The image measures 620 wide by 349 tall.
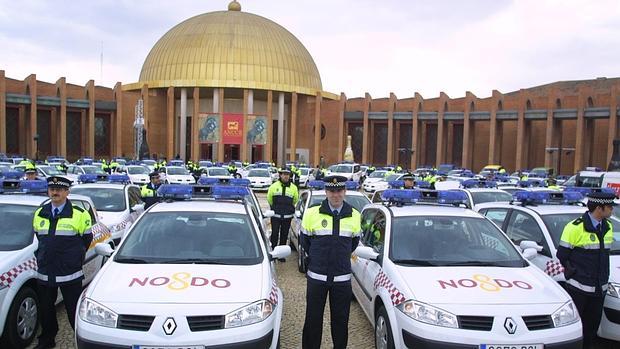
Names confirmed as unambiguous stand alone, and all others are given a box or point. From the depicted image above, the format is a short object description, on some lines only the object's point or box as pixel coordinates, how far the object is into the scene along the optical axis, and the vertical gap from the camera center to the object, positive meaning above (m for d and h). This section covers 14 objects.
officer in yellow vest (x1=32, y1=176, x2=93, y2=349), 5.32 -1.17
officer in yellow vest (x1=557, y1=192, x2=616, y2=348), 5.28 -1.06
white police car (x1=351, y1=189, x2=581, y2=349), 4.33 -1.25
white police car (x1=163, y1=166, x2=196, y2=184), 25.44 -1.60
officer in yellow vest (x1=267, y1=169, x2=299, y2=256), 10.31 -1.14
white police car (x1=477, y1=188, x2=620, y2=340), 5.43 -0.99
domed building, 53.69 +5.82
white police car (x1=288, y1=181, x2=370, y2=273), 10.43 -1.07
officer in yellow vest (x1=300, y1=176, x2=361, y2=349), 5.14 -1.15
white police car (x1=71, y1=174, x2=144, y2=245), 9.24 -1.18
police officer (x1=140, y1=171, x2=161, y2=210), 11.10 -1.04
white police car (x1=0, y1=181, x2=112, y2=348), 5.09 -1.35
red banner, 53.19 +1.54
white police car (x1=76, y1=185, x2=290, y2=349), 4.10 -1.24
